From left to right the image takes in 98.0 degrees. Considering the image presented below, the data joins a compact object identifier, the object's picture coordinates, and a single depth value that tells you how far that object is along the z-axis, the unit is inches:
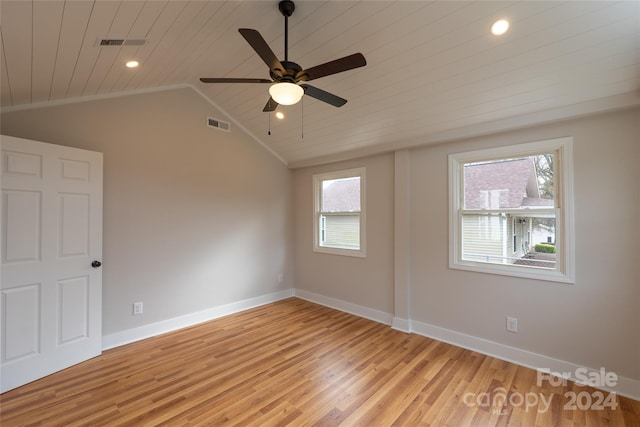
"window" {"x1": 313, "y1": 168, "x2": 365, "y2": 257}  169.3
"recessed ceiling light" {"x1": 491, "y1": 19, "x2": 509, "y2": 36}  76.4
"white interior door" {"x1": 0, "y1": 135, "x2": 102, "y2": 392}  92.4
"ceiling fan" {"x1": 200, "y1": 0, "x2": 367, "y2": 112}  65.7
